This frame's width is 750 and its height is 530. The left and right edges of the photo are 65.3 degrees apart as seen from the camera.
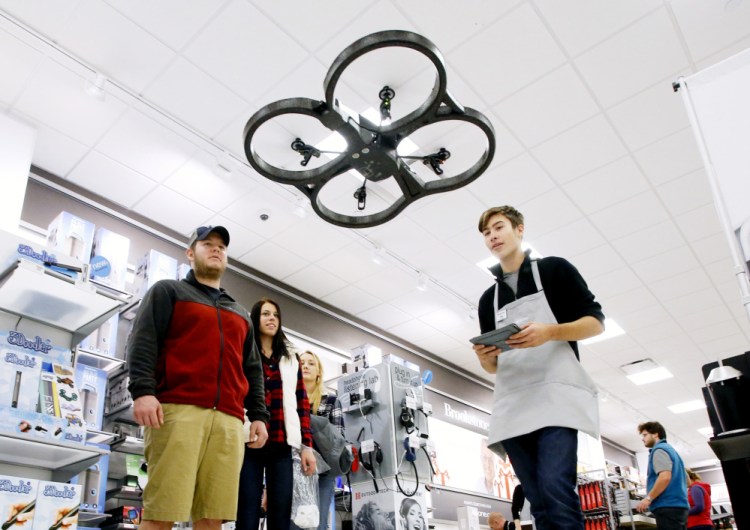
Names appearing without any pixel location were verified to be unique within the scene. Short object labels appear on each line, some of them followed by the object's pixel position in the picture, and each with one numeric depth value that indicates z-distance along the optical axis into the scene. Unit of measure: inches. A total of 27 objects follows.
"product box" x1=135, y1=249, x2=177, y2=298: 172.7
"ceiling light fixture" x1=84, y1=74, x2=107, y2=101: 157.8
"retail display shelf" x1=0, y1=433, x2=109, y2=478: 102.5
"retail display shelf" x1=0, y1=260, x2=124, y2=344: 116.0
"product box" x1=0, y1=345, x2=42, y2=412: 107.8
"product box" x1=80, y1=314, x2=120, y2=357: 152.7
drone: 101.7
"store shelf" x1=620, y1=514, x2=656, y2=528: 256.1
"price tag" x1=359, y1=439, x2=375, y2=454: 183.0
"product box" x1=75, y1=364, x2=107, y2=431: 143.9
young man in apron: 65.1
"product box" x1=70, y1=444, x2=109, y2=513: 133.6
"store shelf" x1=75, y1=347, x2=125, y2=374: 148.0
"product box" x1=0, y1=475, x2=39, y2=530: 97.5
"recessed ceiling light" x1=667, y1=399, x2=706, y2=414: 455.8
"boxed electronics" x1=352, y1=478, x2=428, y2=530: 171.6
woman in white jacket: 106.1
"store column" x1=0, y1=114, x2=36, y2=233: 158.2
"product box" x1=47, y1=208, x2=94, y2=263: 154.4
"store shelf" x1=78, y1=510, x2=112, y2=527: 127.2
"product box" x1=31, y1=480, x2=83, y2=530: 102.3
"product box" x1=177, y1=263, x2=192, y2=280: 180.4
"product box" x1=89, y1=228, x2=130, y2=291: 161.3
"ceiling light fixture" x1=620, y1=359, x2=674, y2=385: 372.5
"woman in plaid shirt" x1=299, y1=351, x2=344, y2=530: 139.3
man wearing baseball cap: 75.1
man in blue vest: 180.5
